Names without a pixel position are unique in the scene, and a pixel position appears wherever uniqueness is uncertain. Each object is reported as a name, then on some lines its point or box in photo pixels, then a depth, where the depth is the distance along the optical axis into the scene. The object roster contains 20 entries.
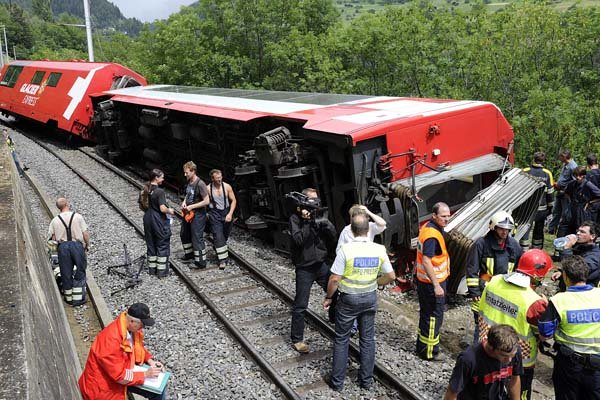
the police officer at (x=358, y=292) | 4.72
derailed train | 7.02
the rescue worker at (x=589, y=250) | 5.05
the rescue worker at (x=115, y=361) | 3.85
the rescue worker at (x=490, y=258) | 5.02
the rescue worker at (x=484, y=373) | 3.39
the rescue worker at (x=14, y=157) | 12.70
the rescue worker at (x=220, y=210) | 8.05
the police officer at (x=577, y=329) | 3.68
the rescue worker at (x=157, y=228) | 7.43
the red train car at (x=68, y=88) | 17.28
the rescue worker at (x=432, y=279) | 5.14
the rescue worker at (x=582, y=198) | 7.78
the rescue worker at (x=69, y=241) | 6.68
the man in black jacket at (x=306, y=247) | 5.39
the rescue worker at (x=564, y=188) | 8.42
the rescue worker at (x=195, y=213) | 7.91
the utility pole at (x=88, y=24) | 20.86
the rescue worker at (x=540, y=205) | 8.21
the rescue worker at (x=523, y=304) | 3.88
